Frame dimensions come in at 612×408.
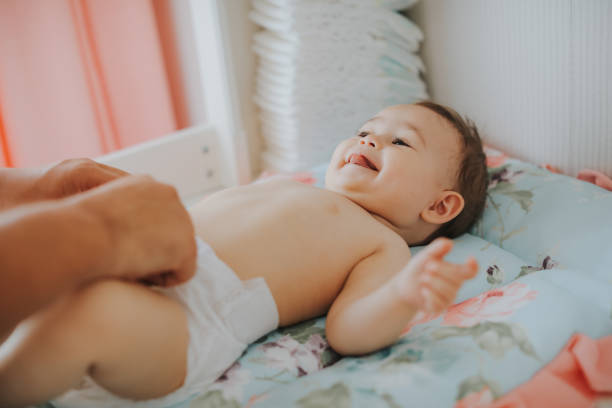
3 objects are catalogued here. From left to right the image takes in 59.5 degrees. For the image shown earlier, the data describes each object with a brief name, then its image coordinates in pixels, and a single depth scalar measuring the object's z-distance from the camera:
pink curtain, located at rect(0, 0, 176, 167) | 1.42
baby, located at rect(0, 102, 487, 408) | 0.64
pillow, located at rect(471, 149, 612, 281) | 1.01
